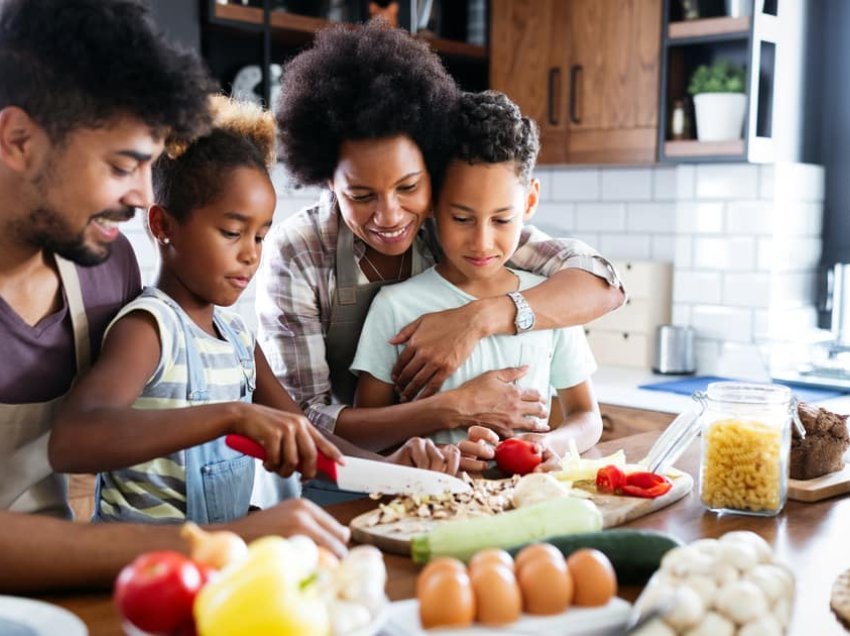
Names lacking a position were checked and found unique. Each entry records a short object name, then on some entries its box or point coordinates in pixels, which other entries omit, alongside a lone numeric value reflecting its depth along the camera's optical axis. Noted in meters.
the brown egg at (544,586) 0.96
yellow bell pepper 0.81
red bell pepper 1.50
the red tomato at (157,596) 0.85
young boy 1.88
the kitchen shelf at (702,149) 3.21
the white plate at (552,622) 0.94
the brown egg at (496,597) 0.93
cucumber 1.14
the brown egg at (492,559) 0.98
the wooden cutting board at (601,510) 1.30
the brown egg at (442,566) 0.95
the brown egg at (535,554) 0.98
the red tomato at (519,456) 1.63
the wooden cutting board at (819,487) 1.58
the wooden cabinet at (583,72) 3.44
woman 1.83
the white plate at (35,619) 0.96
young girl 1.33
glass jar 1.47
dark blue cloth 3.00
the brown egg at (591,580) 0.98
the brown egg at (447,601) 0.92
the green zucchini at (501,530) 1.18
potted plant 3.22
